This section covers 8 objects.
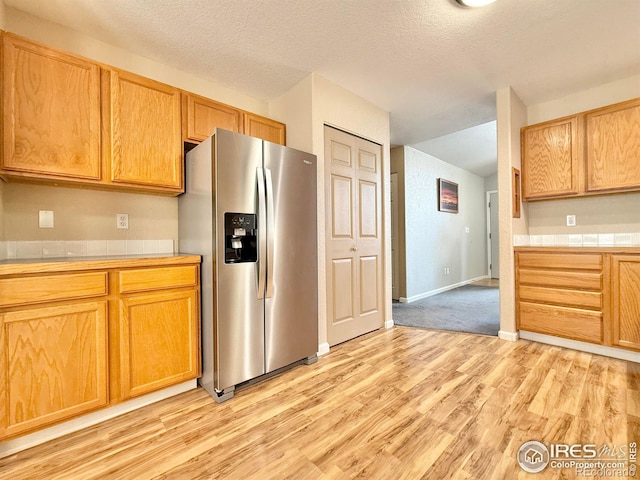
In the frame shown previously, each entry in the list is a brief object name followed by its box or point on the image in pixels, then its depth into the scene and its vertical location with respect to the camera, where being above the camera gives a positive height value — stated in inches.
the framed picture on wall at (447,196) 224.6 +36.9
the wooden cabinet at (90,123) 64.6 +32.1
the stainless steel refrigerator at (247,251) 76.2 -2.0
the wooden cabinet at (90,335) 57.3 -20.4
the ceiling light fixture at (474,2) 71.6 +59.7
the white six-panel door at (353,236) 112.5 +2.9
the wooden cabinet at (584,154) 103.9 +33.8
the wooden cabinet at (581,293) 94.7 -19.2
